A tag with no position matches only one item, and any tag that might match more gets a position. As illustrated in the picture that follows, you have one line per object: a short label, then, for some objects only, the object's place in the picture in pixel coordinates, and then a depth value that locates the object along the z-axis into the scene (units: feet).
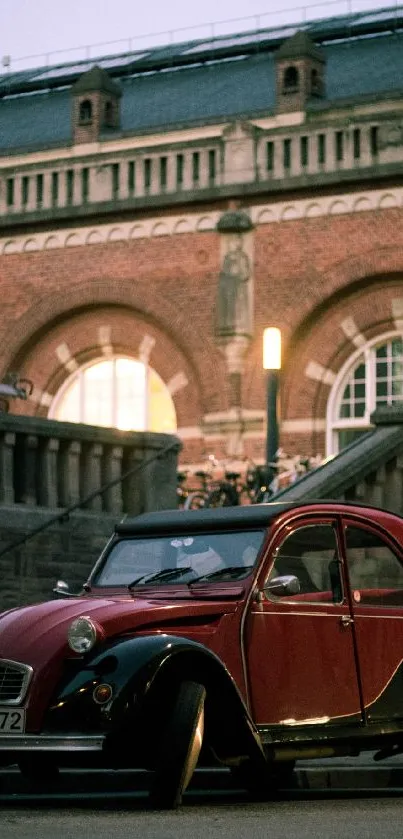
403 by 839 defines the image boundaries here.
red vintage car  31.27
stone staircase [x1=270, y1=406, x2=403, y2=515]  57.36
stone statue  94.73
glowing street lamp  73.41
